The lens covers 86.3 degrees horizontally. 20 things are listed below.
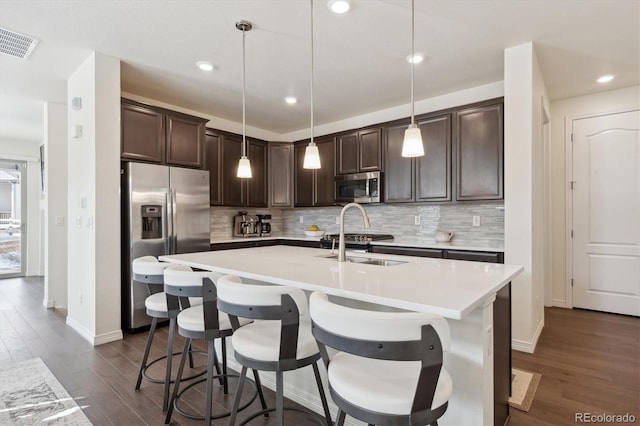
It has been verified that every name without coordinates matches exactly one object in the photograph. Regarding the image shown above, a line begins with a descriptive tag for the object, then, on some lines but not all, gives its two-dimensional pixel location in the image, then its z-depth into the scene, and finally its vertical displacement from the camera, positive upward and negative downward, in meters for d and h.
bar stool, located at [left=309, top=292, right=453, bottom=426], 1.00 -0.44
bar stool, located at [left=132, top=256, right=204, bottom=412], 2.10 -0.59
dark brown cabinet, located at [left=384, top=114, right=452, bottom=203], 3.96 +0.57
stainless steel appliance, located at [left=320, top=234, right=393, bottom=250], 4.30 -0.34
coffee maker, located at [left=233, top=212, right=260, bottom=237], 5.42 -0.19
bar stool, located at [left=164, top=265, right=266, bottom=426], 1.81 -0.59
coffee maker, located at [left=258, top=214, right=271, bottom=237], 5.66 -0.20
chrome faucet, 2.19 -0.18
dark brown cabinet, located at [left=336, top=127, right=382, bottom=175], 4.55 +0.86
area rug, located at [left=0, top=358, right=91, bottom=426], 2.01 -1.20
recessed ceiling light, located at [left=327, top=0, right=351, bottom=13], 2.37 +1.47
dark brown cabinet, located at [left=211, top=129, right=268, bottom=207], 4.73 +0.63
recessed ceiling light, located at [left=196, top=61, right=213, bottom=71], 3.34 +1.48
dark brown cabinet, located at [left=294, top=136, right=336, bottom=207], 5.06 +0.54
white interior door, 3.97 -0.01
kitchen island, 1.34 -0.33
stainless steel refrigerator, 3.43 -0.04
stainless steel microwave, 4.50 +0.35
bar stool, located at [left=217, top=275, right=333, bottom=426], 1.42 -0.52
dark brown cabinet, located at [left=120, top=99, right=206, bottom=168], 3.51 +0.88
